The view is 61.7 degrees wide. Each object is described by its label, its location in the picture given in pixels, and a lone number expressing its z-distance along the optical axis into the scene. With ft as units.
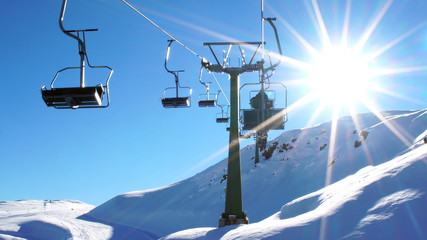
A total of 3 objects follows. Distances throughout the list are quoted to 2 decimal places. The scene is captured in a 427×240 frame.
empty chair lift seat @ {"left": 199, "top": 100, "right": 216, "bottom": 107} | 51.19
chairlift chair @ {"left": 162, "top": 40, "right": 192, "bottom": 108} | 40.88
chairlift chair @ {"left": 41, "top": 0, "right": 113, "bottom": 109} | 24.34
